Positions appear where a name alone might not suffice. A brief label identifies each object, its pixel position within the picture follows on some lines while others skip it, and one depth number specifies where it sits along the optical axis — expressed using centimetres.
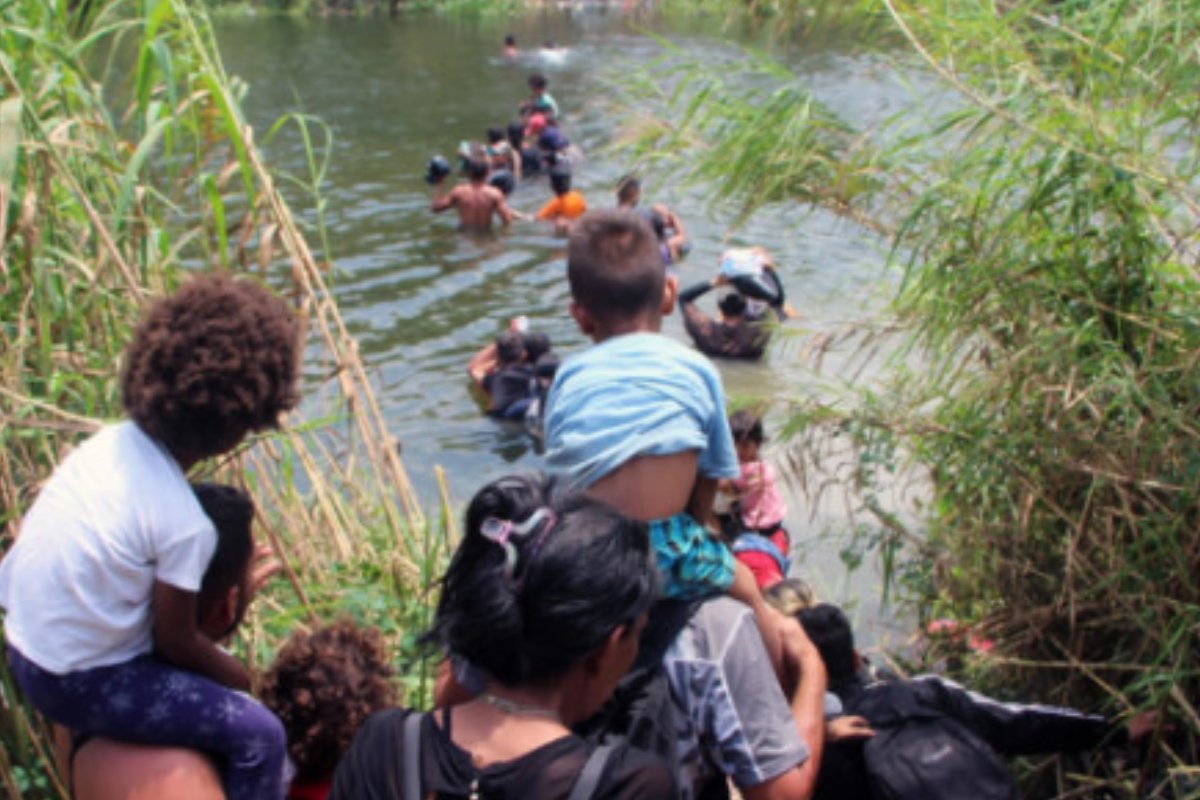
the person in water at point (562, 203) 1340
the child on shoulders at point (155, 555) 237
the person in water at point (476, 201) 1362
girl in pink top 469
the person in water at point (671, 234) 1152
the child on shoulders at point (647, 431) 262
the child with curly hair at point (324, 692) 300
